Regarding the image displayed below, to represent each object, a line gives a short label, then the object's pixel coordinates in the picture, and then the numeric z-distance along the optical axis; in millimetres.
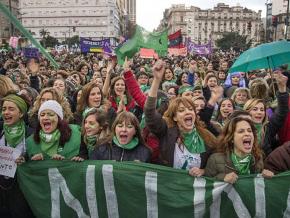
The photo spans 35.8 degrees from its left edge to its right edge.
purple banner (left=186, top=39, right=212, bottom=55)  26997
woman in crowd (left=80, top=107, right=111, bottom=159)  4473
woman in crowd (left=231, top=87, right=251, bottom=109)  6551
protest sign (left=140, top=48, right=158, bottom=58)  12794
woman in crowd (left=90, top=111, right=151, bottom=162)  4121
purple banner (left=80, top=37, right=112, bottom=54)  23317
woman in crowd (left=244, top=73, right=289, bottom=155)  4496
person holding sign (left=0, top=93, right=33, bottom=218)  4152
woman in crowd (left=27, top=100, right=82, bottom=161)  4191
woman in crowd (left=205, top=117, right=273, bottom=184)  3844
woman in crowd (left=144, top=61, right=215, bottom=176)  4086
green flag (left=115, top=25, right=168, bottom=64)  8798
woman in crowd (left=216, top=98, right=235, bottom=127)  5941
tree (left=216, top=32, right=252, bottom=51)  85312
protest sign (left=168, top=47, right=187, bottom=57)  18978
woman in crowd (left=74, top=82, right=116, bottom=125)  6012
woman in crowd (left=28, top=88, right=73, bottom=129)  5345
